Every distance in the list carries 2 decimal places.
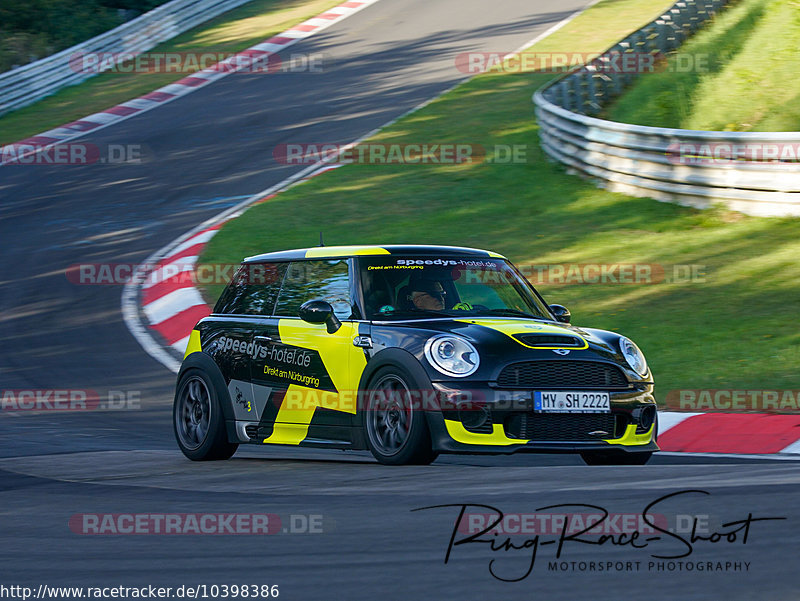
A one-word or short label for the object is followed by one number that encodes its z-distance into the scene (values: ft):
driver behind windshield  51.08
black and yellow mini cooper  45.55
